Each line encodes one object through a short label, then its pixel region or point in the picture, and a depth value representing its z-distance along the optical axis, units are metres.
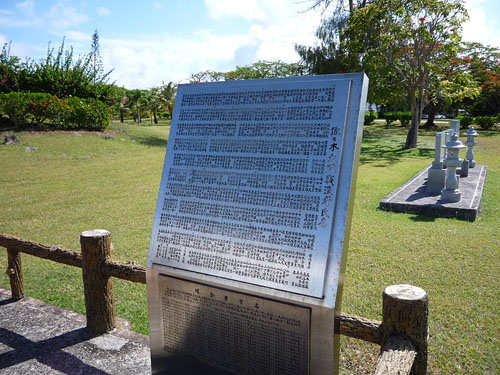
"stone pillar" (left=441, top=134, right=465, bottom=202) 6.66
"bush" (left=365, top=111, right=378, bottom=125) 30.38
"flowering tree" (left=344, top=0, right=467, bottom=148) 14.25
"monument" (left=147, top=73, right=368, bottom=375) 1.80
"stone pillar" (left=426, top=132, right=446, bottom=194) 7.64
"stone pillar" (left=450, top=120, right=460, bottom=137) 8.78
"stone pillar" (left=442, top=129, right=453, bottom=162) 8.57
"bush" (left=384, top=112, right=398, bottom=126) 29.05
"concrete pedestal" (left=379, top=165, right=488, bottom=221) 6.25
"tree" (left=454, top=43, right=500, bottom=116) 21.80
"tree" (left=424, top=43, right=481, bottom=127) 15.09
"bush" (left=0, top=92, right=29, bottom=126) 13.12
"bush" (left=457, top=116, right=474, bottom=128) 25.34
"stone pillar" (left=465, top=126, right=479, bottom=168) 10.09
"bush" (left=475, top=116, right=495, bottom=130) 23.10
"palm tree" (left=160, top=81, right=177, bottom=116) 29.42
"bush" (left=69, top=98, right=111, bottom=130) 14.84
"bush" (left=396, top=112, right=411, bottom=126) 27.47
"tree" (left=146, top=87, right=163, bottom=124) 30.31
